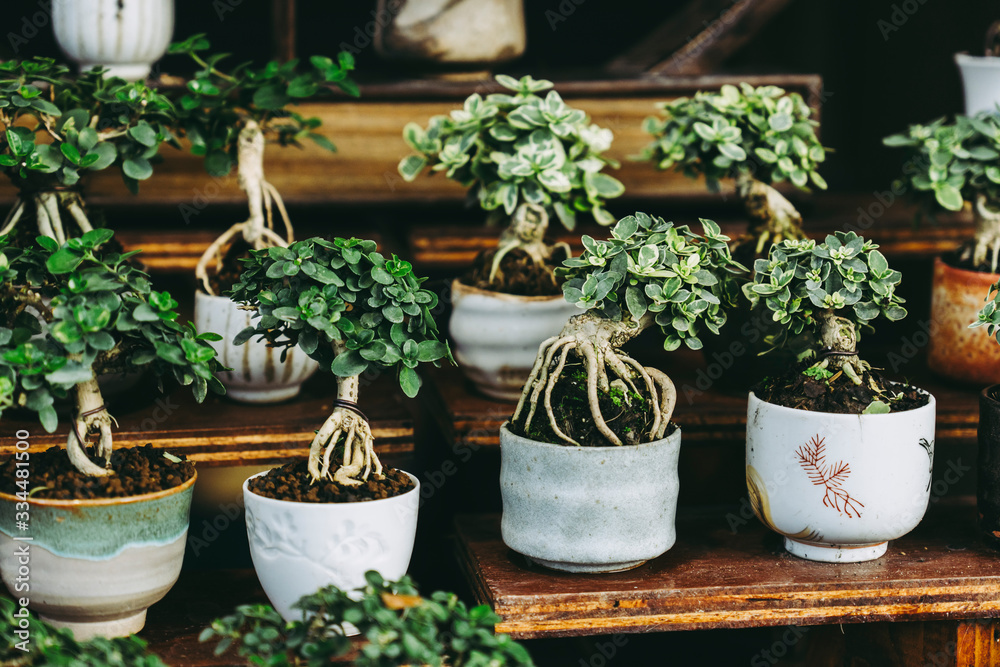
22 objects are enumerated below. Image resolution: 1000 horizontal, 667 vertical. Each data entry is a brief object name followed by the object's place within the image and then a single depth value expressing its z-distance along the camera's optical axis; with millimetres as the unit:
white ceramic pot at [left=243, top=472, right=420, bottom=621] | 910
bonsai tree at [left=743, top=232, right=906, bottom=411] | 945
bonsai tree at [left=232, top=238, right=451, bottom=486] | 918
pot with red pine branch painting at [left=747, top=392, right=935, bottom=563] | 936
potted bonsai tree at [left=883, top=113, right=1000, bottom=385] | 1047
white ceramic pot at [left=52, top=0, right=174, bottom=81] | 1055
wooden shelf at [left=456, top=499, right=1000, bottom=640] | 926
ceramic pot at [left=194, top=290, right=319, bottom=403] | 1024
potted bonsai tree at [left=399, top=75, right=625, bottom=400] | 1030
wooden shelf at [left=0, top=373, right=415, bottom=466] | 1000
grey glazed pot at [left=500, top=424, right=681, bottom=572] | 929
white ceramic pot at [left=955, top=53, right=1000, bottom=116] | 1076
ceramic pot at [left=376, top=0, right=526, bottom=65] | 1099
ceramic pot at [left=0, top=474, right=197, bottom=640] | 899
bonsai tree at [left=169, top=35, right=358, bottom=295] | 1029
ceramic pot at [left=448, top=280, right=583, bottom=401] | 1027
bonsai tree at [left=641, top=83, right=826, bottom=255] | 1050
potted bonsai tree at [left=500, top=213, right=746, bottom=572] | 931
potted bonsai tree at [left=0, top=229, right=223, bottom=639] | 885
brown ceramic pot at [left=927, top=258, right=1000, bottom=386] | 1045
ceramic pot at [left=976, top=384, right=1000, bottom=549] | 961
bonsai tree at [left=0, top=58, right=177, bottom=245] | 974
